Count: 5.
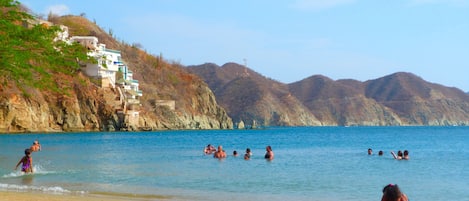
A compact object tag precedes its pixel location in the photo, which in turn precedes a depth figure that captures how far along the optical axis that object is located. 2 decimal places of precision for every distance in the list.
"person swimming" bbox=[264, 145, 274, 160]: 37.92
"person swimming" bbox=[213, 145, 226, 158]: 38.38
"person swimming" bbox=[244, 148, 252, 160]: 37.75
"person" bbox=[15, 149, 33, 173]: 23.82
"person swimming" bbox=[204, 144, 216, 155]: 42.16
